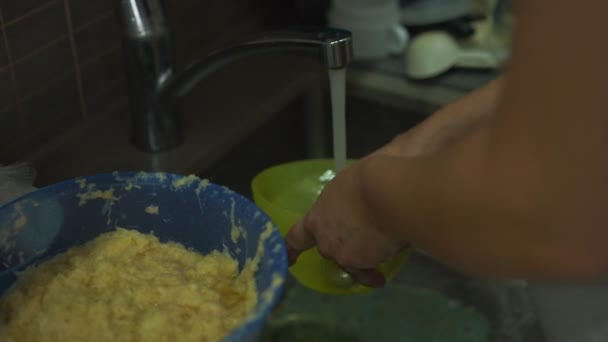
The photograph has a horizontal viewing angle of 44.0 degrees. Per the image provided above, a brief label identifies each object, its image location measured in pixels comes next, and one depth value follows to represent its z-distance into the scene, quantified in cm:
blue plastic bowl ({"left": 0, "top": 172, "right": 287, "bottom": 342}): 59
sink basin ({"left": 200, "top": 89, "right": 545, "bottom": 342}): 92
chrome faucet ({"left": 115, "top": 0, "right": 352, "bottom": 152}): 78
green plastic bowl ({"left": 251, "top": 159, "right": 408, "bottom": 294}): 72
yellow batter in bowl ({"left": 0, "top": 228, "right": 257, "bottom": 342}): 54
